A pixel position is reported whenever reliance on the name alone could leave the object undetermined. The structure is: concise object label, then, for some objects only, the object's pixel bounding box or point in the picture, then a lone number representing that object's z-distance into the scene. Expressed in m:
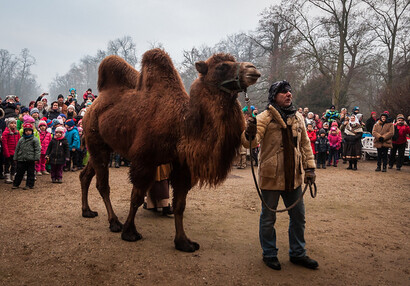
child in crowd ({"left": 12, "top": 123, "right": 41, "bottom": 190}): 7.34
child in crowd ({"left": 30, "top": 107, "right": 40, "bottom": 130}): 9.94
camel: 3.49
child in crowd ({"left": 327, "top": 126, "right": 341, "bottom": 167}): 13.02
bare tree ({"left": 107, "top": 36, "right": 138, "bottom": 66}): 45.84
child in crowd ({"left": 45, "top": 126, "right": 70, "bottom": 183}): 8.38
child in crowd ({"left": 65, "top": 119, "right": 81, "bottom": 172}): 10.02
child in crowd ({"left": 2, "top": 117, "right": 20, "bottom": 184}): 7.95
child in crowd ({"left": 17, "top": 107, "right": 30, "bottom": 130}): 9.02
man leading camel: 3.55
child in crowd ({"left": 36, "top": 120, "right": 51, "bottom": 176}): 9.07
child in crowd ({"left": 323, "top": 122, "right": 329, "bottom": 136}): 14.05
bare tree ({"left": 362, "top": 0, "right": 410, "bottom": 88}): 21.28
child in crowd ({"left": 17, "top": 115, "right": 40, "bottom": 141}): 7.89
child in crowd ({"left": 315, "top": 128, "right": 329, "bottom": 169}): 12.71
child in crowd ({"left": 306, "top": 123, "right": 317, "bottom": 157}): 12.62
